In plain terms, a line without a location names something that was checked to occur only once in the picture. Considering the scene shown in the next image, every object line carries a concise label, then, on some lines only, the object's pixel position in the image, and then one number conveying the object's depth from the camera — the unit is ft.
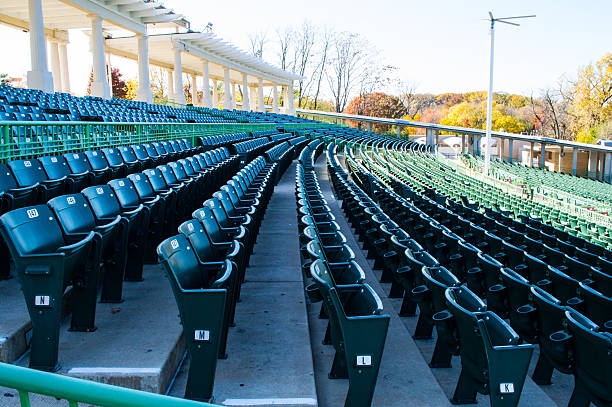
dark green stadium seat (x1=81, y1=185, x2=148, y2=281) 14.33
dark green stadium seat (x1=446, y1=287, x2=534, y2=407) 9.98
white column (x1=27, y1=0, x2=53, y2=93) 69.97
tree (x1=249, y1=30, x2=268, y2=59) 250.98
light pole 83.41
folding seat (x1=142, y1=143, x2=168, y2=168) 28.30
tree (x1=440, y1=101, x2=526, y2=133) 269.44
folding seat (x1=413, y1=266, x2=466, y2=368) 12.03
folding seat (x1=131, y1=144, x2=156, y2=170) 26.73
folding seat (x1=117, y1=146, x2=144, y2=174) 24.57
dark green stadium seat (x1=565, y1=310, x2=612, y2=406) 10.12
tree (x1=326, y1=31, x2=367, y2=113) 262.06
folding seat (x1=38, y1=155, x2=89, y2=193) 18.30
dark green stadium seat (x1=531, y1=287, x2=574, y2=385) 11.57
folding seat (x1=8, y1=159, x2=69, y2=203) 16.41
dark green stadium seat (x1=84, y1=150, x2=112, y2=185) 20.80
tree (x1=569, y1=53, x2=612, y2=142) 203.62
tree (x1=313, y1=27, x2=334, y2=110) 264.11
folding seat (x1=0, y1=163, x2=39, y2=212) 14.21
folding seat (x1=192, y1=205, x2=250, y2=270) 14.15
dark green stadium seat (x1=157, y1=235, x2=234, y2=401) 9.83
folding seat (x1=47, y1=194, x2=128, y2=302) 12.25
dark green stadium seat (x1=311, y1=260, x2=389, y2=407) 10.00
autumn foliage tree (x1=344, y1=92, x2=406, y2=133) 265.13
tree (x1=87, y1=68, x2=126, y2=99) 208.13
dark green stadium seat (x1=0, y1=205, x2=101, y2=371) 9.93
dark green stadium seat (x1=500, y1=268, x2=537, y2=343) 13.62
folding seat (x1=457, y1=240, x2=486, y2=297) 17.53
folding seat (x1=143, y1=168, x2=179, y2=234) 18.83
